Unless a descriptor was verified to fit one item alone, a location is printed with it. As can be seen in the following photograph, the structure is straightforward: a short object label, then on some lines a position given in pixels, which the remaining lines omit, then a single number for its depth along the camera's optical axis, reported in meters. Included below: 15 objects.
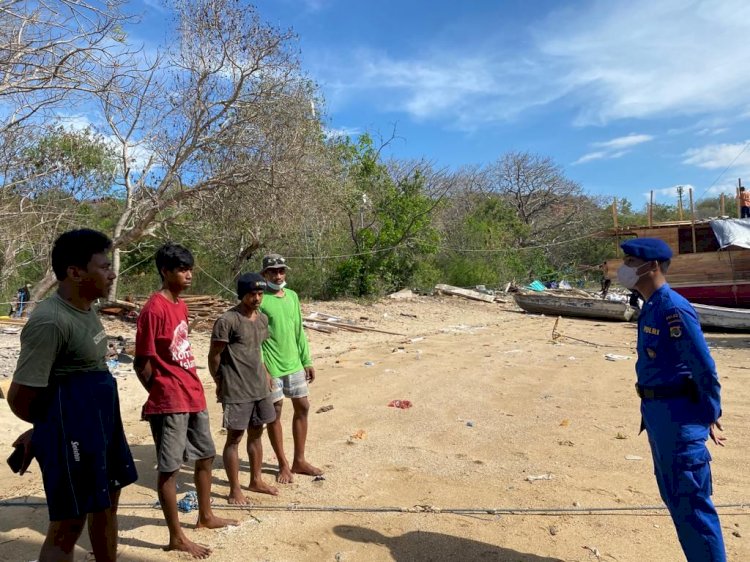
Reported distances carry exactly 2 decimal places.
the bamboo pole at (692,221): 19.93
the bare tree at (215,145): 12.48
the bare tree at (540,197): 38.06
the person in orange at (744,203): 20.00
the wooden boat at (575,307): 18.98
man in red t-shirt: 3.45
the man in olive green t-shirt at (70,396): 2.47
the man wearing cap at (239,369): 4.18
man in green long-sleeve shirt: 4.70
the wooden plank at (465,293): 23.73
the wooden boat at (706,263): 19.08
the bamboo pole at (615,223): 20.72
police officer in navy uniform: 2.81
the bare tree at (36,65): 6.49
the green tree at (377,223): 21.27
